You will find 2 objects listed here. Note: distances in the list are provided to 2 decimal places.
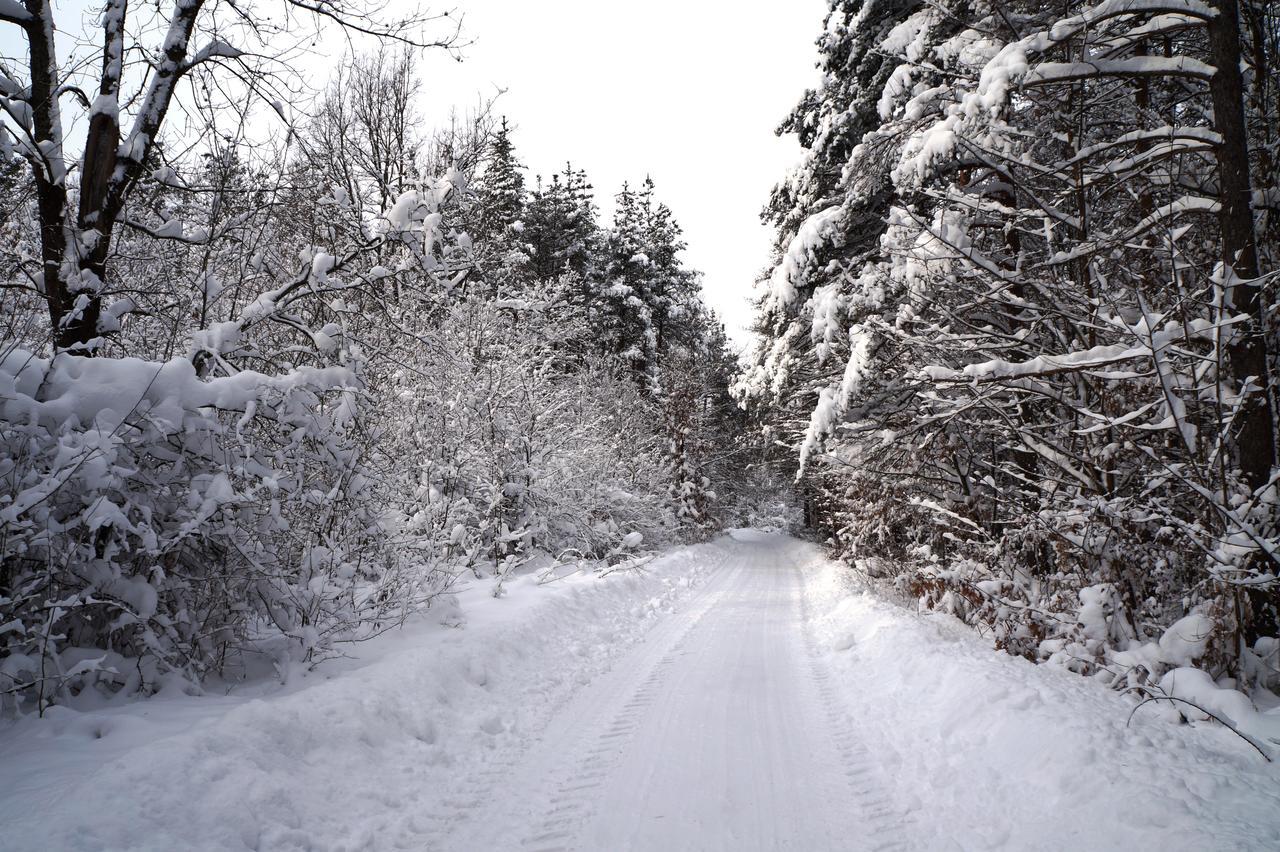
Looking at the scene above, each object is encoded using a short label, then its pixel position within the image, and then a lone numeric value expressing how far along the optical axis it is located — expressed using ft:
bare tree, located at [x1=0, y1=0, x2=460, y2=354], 12.65
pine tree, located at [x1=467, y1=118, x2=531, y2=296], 56.49
